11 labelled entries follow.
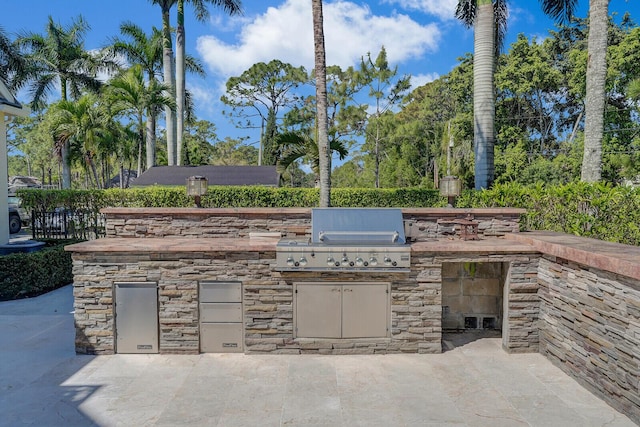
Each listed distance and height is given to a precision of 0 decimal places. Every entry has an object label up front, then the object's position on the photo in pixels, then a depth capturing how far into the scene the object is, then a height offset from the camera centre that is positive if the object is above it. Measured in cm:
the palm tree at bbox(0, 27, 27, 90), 1521 +568
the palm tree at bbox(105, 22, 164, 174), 1741 +679
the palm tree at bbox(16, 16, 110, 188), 1889 +683
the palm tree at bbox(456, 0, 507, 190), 923 +253
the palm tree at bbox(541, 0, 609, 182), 729 +210
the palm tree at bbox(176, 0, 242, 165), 1582 +661
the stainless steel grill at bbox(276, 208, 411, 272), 417 -58
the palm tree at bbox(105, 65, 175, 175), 1235 +330
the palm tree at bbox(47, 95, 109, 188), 1402 +265
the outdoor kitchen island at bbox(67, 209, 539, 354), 440 -125
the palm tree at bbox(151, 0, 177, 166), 1530 +532
